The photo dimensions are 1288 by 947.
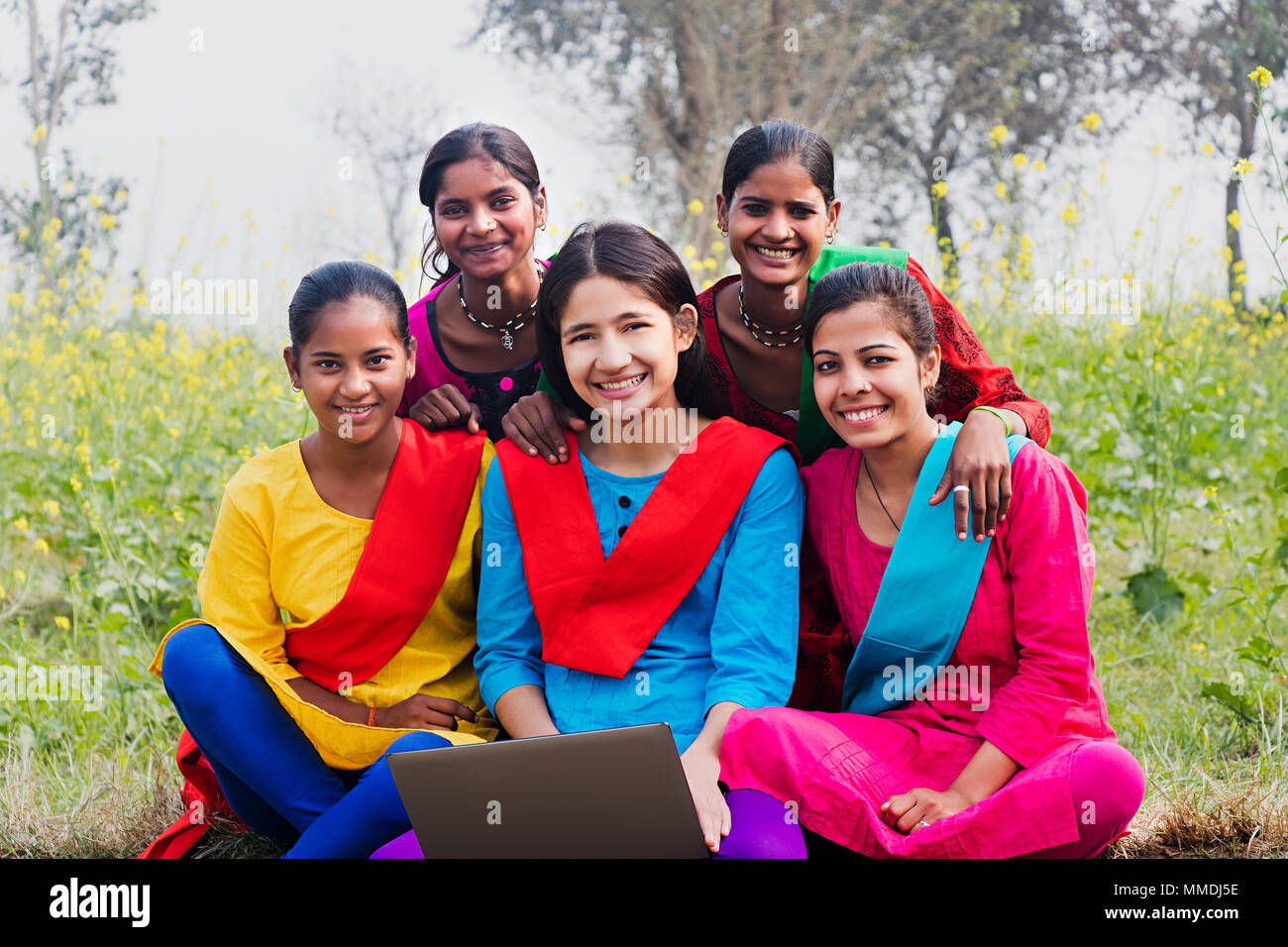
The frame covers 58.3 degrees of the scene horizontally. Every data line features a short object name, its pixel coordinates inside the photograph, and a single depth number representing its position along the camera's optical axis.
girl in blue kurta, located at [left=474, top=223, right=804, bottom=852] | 2.14
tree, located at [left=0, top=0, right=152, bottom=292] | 9.02
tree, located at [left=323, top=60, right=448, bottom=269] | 11.72
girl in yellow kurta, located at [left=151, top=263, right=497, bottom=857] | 2.19
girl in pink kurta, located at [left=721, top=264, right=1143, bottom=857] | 1.90
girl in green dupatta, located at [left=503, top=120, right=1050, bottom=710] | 2.30
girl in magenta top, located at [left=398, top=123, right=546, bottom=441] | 2.59
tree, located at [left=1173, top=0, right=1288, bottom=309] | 10.43
